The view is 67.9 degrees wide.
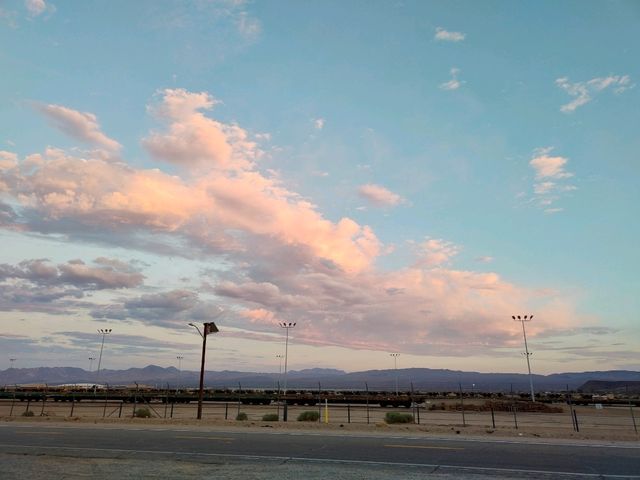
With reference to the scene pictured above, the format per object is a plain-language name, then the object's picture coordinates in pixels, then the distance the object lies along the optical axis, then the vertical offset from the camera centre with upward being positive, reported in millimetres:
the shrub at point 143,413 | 42638 -2064
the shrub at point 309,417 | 36625 -1931
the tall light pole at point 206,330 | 33219 +3986
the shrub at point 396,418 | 33531 -1806
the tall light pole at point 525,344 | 83262 +8120
